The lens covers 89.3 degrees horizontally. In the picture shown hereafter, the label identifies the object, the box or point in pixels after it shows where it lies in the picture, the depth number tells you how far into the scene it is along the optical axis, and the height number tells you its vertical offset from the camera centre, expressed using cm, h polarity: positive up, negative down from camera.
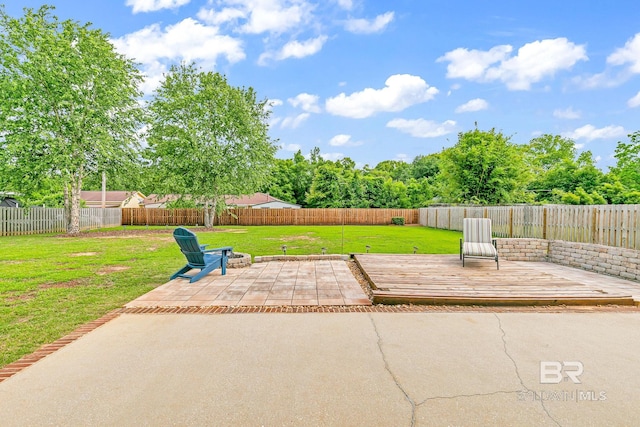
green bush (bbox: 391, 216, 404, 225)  2736 -110
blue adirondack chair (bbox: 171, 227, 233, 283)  540 -95
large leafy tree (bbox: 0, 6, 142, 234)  1355 +441
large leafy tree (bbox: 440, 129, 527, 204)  2208 +275
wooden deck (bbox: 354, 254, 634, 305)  426 -117
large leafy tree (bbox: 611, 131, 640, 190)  2406 +383
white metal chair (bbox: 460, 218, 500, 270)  661 -70
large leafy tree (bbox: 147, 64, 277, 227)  2039 +438
